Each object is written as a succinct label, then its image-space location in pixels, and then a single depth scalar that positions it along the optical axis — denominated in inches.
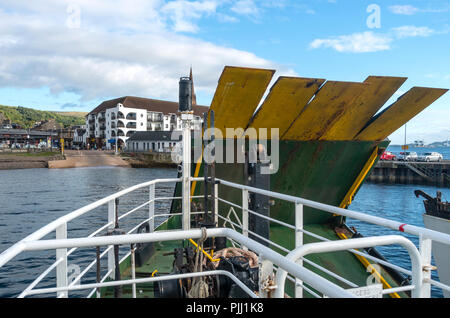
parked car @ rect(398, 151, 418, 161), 2387.8
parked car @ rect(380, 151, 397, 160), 2438.4
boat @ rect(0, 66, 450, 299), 103.7
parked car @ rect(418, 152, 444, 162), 2325.3
